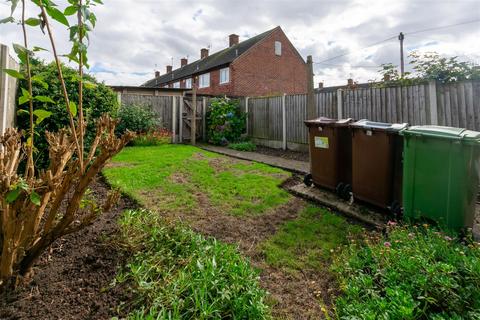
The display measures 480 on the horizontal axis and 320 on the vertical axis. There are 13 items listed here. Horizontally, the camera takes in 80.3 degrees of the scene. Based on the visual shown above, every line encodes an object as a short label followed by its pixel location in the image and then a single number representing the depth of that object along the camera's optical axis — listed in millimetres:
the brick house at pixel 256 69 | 21547
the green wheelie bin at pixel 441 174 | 2965
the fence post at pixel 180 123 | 11570
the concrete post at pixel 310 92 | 7535
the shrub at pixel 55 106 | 4938
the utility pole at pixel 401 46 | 17800
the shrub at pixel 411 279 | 1861
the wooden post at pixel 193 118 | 10961
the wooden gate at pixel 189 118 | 11641
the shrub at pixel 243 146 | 9633
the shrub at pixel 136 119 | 9766
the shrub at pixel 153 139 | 9398
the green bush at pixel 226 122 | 10742
